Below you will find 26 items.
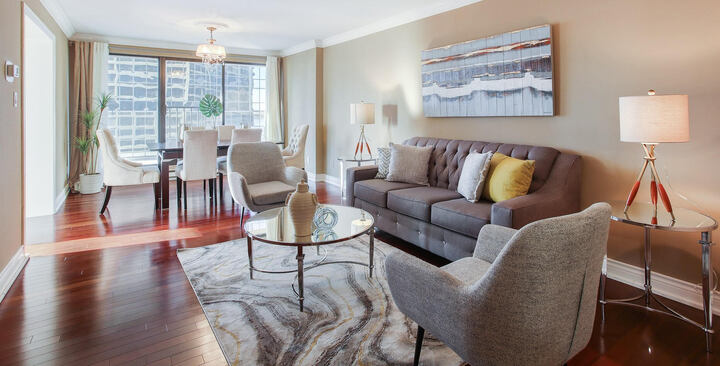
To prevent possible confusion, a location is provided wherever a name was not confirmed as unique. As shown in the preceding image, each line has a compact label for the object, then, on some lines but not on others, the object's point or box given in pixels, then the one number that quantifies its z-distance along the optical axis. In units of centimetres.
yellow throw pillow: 308
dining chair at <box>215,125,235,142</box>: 673
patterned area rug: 200
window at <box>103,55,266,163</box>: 709
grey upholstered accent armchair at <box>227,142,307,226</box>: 388
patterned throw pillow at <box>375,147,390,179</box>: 427
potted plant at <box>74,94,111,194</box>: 593
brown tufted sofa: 286
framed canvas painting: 339
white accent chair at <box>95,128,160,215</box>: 465
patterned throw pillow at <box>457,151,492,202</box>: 329
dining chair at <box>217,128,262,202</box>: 578
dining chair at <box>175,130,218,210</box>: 489
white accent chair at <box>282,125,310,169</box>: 612
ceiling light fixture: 557
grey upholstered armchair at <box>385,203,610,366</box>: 131
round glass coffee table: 242
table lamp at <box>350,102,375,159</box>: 522
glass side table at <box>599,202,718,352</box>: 209
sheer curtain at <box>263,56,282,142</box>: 789
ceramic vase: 250
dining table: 500
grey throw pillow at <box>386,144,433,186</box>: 405
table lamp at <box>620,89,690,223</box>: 221
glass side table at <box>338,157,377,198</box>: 525
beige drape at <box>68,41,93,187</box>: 626
